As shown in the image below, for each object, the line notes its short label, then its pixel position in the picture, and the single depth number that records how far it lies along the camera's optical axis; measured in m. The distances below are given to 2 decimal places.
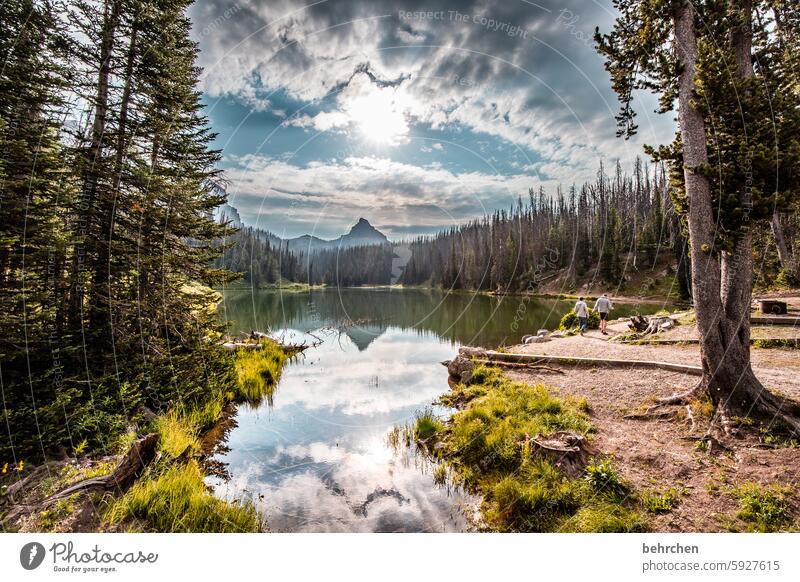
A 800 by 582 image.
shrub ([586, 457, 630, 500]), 4.31
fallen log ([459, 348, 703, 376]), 8.55
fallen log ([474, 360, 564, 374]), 10.92
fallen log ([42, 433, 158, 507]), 4.13
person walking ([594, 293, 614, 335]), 17.31
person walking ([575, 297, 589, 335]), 18.26
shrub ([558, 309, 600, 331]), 21.02
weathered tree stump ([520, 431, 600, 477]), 4.91
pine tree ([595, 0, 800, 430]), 5.34
